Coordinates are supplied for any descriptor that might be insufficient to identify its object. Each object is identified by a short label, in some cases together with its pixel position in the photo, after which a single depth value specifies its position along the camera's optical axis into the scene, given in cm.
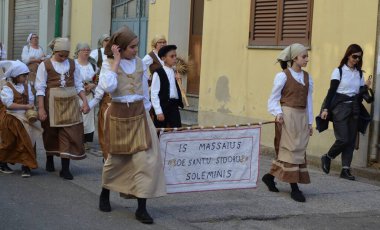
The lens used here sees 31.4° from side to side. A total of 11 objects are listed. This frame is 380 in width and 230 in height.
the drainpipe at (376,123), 954
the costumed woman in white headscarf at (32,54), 1517
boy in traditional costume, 815
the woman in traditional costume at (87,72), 1081
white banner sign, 705
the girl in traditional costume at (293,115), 771
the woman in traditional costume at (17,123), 873
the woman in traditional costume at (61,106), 869
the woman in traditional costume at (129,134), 650
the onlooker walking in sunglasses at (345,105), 917
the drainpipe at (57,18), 1839
